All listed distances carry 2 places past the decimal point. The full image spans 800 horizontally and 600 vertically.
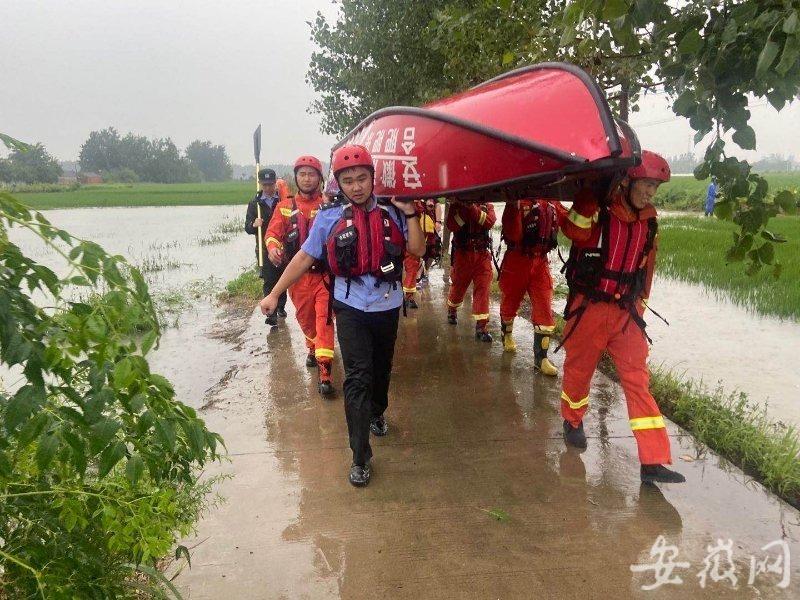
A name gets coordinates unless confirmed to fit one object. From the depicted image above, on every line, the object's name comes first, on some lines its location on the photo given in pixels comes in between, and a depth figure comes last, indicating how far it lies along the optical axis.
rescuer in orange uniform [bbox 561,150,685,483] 2.86
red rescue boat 2.38
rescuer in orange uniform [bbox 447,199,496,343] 5.24
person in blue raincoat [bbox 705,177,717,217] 19.01
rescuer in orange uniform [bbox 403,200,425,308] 6.52
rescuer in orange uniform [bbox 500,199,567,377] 4.52
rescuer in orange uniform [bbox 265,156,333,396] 4.33
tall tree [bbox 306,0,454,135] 7.27
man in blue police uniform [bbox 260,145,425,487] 2.96
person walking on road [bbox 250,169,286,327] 6.16
